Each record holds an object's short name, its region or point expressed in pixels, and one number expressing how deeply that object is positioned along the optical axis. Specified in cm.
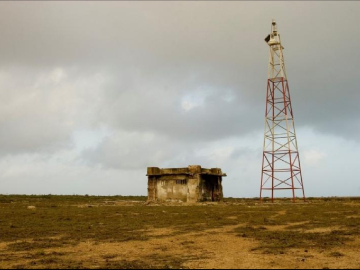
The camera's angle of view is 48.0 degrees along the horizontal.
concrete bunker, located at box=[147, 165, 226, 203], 4472
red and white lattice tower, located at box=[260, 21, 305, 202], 4284
